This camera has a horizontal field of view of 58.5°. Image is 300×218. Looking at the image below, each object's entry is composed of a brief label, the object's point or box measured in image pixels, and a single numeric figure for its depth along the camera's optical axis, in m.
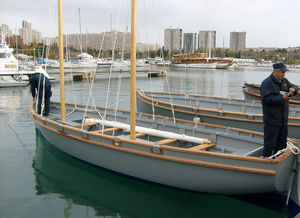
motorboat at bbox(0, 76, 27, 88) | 32.33
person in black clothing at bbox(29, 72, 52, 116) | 11.17
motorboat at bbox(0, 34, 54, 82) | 32.84
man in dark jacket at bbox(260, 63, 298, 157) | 5.49
